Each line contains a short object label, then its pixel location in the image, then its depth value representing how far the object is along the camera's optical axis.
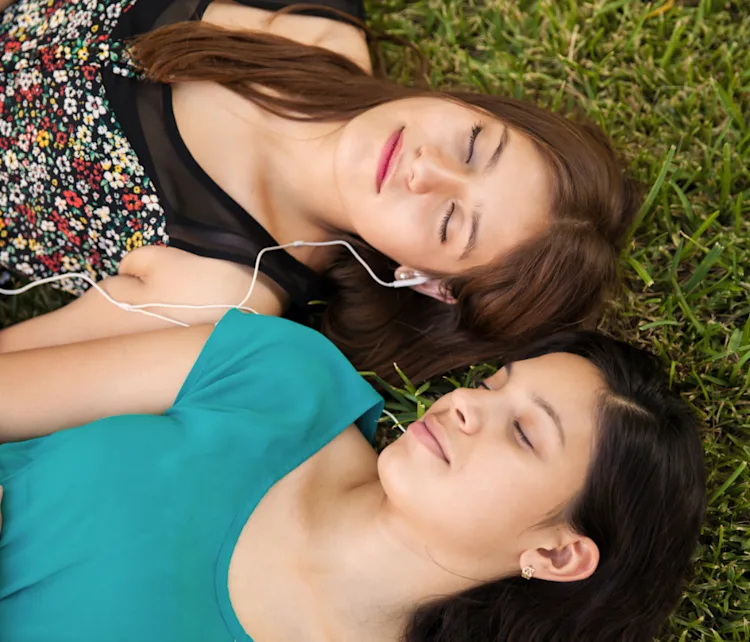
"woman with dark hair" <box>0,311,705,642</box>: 0.91
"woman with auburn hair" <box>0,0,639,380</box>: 0.99
